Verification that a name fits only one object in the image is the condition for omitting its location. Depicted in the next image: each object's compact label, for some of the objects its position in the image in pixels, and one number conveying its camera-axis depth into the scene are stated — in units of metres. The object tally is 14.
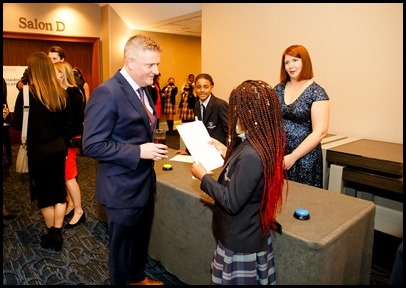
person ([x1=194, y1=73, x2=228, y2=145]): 3.04
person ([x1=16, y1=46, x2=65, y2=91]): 3.87
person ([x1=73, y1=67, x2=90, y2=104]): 4.72
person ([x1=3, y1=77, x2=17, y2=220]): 3.28
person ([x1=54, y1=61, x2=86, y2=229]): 2.93
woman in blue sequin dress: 2.27
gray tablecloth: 1.44
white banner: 6.30
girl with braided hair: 1.32
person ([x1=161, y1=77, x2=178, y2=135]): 8.24
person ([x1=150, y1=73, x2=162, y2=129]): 6.08
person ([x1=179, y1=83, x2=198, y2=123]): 8.01
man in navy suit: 1.61
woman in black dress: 2.45
